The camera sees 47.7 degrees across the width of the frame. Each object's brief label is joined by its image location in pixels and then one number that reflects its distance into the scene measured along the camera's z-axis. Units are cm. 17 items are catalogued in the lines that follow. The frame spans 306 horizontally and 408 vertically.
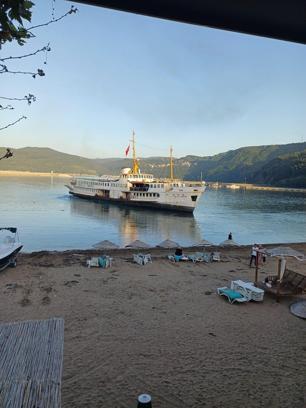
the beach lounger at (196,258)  2047
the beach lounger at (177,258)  2041
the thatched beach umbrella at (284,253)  1384
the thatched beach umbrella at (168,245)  2502
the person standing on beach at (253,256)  2043
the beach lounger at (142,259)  1958
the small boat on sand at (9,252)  1714
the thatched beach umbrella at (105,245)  2347
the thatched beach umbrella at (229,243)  2797
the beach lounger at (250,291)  1359
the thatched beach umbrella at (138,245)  2378
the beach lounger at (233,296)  1338
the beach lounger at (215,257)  2097
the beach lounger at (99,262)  1834
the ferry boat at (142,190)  6375
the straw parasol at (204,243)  2595
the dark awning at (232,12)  358
